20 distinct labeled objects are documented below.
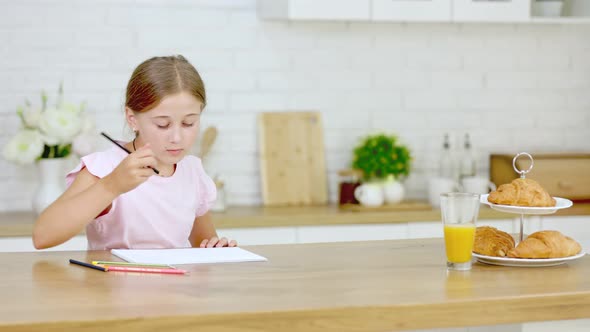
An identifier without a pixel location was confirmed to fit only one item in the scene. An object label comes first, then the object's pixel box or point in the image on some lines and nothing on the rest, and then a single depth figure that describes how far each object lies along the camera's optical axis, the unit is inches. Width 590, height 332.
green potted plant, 164.7
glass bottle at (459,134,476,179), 174.9
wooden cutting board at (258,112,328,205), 169.0
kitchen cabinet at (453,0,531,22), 163.9
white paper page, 84.0
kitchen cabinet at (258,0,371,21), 156.6
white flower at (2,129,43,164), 149.3
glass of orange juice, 79.7
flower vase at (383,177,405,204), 165.2
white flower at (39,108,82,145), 147.5
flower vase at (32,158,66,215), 151.3
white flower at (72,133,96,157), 152.3
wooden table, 63.1
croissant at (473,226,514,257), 84.8
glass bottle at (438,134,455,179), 177.2
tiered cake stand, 83.0
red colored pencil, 77.8
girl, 89.3
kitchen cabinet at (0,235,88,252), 141.7
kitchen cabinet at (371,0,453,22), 160.4
